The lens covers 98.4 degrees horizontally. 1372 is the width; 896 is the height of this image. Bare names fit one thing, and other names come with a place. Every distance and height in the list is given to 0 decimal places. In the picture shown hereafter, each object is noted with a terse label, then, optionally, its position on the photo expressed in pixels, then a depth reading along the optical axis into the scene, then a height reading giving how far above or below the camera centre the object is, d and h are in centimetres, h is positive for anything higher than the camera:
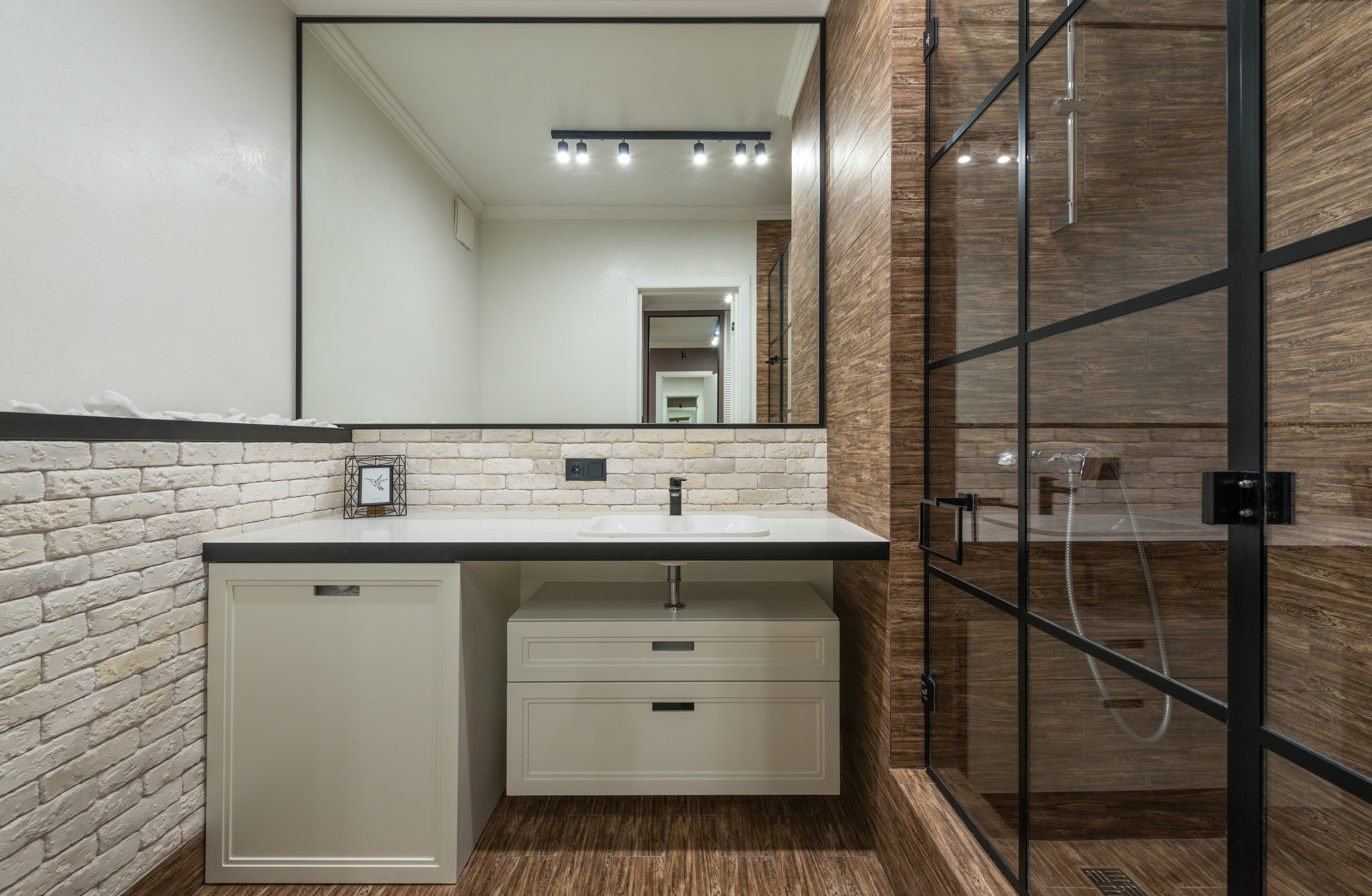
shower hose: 71 -30
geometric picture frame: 199 -14
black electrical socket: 209 -8
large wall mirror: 205 +77
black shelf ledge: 105 +3
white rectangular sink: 166 -23
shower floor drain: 75 -57
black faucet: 193 -15
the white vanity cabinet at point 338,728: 141 -67
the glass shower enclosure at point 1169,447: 52 +1
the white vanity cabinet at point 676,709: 156 -69
